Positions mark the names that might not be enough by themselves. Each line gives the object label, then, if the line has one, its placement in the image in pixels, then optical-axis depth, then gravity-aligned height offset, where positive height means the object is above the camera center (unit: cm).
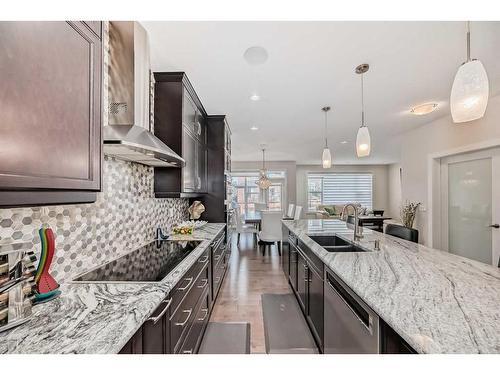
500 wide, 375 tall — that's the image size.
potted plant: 441 -43
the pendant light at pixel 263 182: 714 +28
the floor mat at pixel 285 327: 205 -138
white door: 310 -21
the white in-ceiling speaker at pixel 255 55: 189 +116
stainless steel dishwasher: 103 -69
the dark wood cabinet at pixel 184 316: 99 -74
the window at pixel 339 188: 973 +12
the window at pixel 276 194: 898 -15
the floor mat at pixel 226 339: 200 -138
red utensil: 104 -38
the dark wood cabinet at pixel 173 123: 238 +71
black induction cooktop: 134 -50
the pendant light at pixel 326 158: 340 +49
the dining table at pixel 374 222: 662 -93
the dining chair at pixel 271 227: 507 -81
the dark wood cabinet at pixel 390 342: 88 -59
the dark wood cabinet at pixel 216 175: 384 +27
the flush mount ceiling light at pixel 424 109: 317 +116
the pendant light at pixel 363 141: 240 +52
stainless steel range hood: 161 +80
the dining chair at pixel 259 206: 796 -53
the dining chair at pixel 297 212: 662 -61
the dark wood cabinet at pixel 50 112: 65 +27
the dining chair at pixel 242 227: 617 -102
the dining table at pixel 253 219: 601 -76
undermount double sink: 235 -54
